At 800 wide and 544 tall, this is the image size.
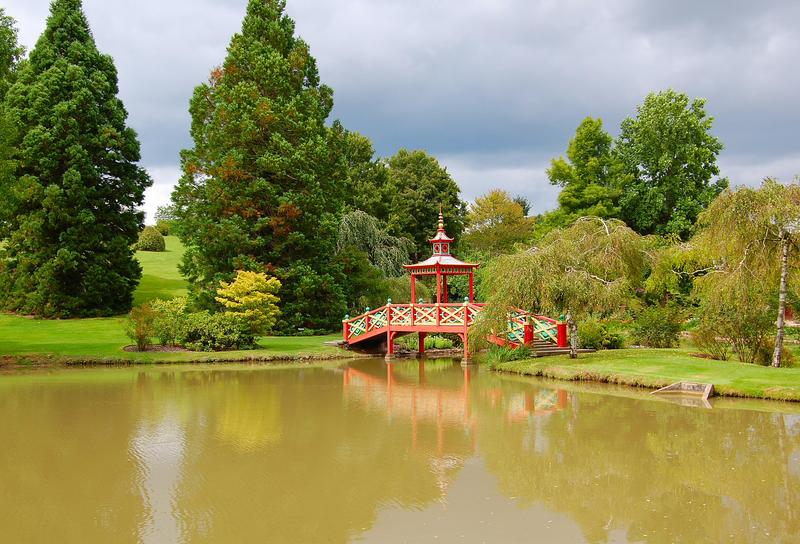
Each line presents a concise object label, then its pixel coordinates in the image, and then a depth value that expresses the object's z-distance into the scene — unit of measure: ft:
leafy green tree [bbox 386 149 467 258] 147.43
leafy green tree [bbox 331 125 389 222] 143.13
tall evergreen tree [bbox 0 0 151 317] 103.79
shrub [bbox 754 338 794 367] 62.49
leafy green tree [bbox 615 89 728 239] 120.88
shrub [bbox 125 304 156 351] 77.56
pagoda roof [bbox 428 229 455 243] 85.25
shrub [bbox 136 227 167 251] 183.83
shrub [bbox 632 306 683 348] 79.15
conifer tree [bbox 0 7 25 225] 73.51
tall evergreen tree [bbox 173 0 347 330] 102.83
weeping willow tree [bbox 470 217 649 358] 64.34
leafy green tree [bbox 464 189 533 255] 157.07
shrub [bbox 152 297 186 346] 81.05
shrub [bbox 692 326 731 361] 64.13
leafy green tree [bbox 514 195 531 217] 225.76
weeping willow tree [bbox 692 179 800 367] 56.85
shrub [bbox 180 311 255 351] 81.66
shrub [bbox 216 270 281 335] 85.15
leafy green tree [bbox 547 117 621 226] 125.18
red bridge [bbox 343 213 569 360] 74.13
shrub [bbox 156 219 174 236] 221.25
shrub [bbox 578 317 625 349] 77.82
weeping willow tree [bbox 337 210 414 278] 119.85
